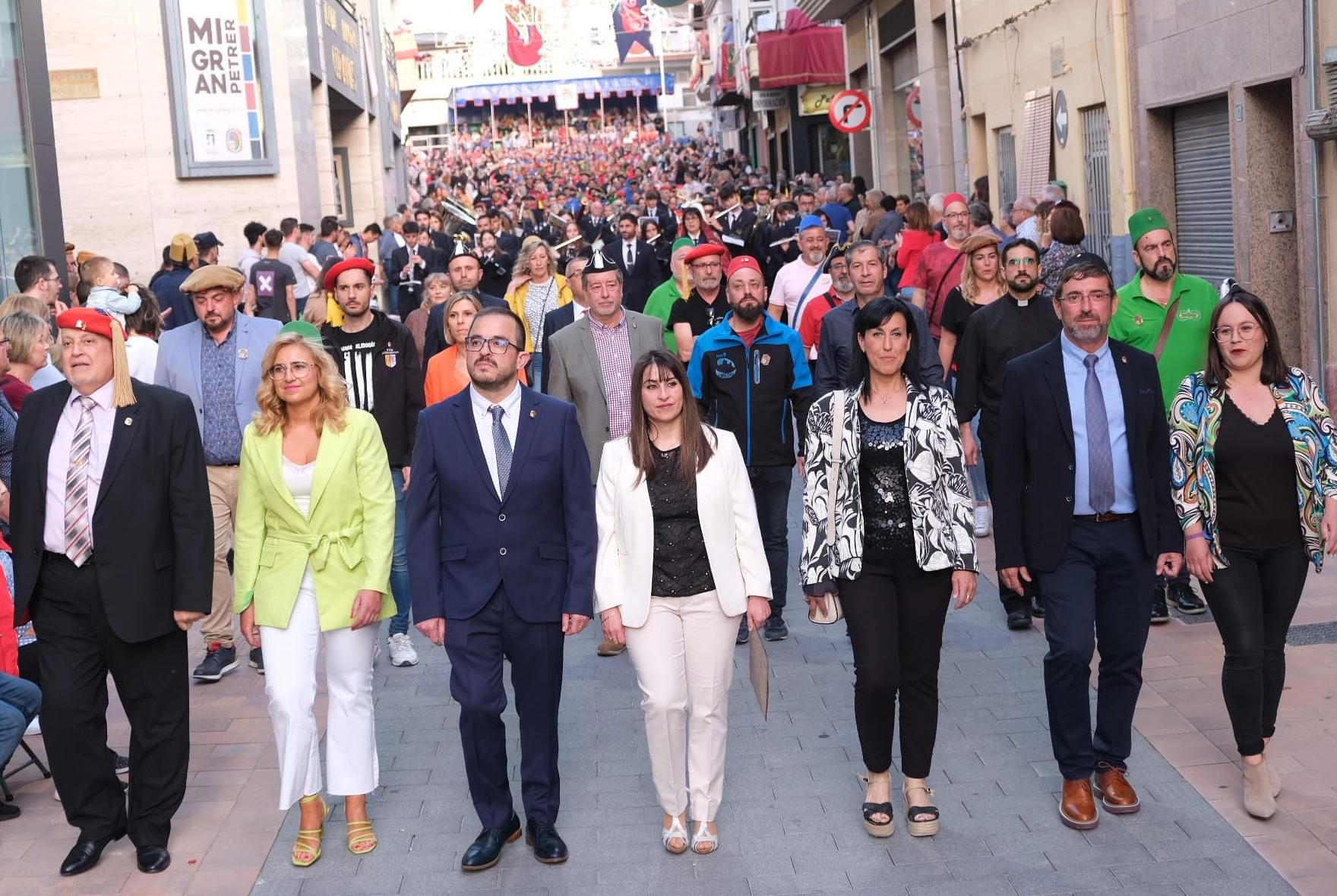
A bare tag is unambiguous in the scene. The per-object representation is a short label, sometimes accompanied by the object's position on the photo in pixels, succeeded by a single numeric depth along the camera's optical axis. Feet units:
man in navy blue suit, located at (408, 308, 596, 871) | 17.79
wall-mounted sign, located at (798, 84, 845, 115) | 136.67
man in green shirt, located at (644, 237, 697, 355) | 35.14
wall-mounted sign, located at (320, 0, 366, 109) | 96.22
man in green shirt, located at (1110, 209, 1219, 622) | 23.72
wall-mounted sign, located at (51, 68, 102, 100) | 69.82
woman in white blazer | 17.81
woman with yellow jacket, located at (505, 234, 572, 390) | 37.93
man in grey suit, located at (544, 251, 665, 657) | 25.99
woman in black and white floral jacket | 17.66
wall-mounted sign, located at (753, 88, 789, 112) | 149.04
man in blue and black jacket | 25.99
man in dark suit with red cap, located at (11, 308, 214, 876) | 18.11
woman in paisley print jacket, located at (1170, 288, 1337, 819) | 18.07
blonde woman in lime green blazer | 18.34
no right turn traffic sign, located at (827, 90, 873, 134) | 83.25
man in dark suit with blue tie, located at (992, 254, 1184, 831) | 18.13
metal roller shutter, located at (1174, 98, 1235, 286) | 45.06
